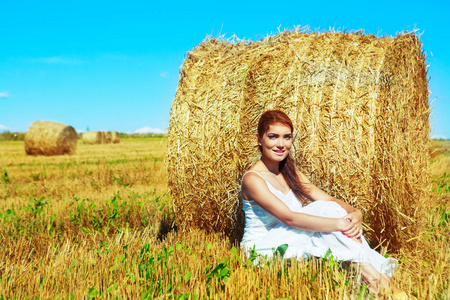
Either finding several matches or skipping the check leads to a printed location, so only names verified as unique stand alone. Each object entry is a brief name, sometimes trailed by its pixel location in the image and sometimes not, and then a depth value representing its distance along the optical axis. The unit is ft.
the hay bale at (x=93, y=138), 83.25
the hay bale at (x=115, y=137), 86.59
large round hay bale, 13.12
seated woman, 11.03
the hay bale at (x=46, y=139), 55.01
